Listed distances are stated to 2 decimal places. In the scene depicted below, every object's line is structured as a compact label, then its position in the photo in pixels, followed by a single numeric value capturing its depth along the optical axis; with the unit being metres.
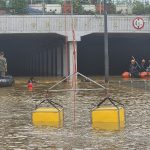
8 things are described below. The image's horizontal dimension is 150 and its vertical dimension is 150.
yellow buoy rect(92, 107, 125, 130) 13.78
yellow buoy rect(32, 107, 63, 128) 14.22
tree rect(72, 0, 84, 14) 42.19
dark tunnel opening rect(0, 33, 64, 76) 45.92
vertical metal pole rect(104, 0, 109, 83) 33.50
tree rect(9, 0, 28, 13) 41.12
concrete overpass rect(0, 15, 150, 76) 39.00
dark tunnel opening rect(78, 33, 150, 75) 51.03
